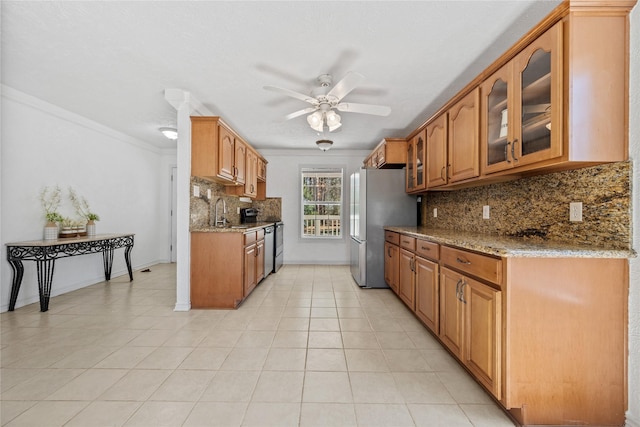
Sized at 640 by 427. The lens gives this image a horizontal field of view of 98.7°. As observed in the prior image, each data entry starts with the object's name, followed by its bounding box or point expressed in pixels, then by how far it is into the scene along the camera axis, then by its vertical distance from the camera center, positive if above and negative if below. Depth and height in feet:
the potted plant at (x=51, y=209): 10.88 +0.21
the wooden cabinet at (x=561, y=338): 4.59 -2.07
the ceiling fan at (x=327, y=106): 8.06 +3.52
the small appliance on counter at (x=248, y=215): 16.57 -0.01
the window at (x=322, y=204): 19.36 +0.78
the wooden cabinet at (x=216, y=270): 10.37 -2.09
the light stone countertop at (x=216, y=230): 10.32 -0.57
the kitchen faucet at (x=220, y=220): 13.11 -0.21
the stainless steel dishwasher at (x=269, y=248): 14.48 -1.84
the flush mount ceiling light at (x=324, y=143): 13.06 +3.44
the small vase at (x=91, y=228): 12.29 -0.62
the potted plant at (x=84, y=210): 12.32 +0.20
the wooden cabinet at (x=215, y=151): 10.52 +2.58
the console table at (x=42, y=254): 9.62 -1.47
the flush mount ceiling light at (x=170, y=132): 13.01 +3.90
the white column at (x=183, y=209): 10.17 +0.21
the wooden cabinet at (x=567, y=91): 4.67 +2.29
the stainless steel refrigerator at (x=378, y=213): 13.24 +0.11
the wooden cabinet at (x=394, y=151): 13.61 +3.20
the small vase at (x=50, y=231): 10.84 -0.66
